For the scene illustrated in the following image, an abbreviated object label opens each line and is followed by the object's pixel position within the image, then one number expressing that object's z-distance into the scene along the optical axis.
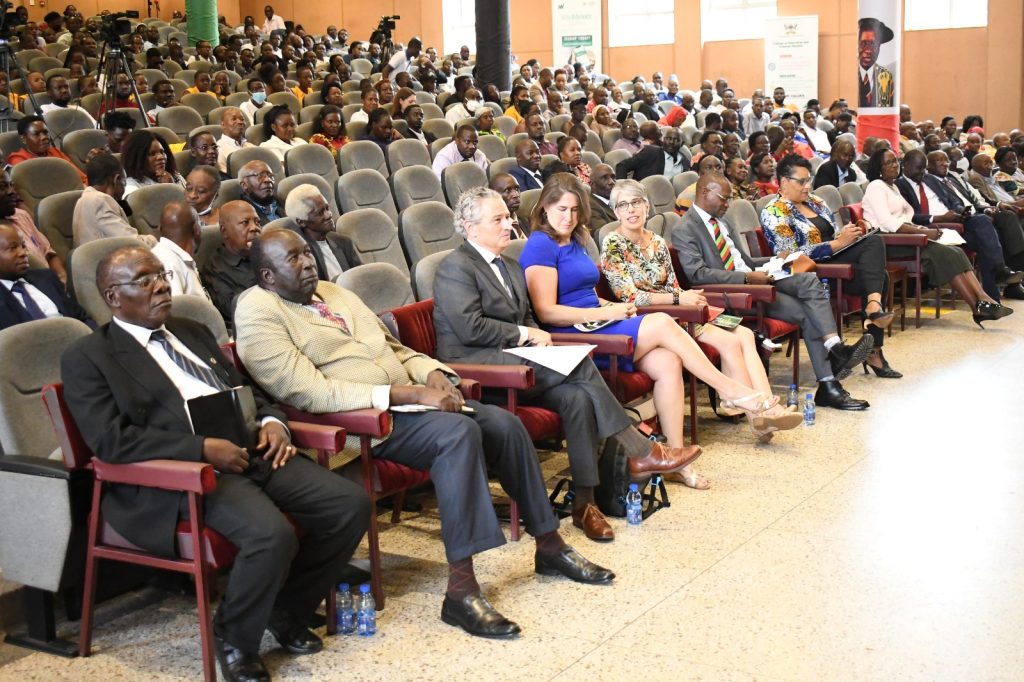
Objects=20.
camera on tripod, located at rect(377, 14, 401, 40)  15.52
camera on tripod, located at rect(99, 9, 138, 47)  8.51
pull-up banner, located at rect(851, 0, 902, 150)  10.80
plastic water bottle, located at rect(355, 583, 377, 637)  3.16
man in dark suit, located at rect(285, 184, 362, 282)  5.19
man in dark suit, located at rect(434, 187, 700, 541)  3.96
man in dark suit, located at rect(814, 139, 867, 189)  8.81
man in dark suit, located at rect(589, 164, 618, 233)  7.32
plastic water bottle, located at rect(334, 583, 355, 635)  3.19
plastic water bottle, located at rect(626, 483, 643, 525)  4.02
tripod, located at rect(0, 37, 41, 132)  8.66
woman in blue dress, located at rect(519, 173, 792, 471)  4.51
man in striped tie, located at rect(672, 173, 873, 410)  5.50
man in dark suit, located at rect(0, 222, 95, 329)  3.97
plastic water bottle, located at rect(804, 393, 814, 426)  5.28
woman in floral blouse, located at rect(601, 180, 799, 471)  4.92
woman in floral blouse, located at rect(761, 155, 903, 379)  6.17
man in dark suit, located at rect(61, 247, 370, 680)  2.85
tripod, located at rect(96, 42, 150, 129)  8.77
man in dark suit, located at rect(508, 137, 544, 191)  8.20
